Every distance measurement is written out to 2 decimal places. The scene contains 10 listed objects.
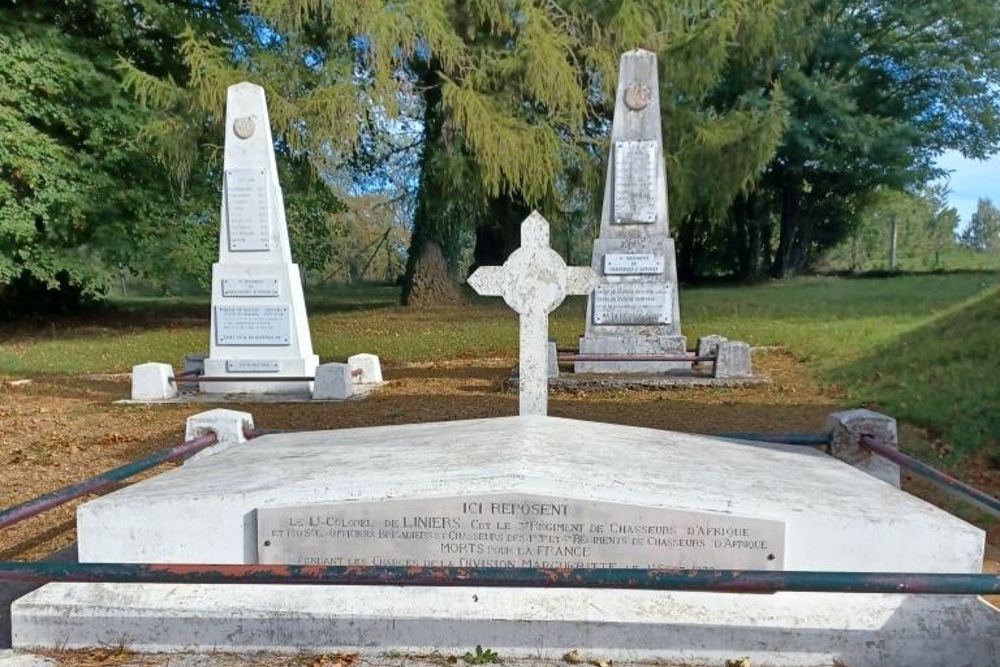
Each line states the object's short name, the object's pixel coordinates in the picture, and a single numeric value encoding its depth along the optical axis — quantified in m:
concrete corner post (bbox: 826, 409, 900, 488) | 3.99
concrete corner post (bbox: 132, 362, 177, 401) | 9.36
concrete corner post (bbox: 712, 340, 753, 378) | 9.66
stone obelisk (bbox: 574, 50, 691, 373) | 10.58
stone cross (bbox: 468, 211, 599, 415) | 4.51
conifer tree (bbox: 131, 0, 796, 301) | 15.83
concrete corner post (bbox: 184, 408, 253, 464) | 4.33
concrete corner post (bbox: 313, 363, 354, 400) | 9.38
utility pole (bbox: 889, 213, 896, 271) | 44.74
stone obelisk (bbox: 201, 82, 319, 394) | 9.98
